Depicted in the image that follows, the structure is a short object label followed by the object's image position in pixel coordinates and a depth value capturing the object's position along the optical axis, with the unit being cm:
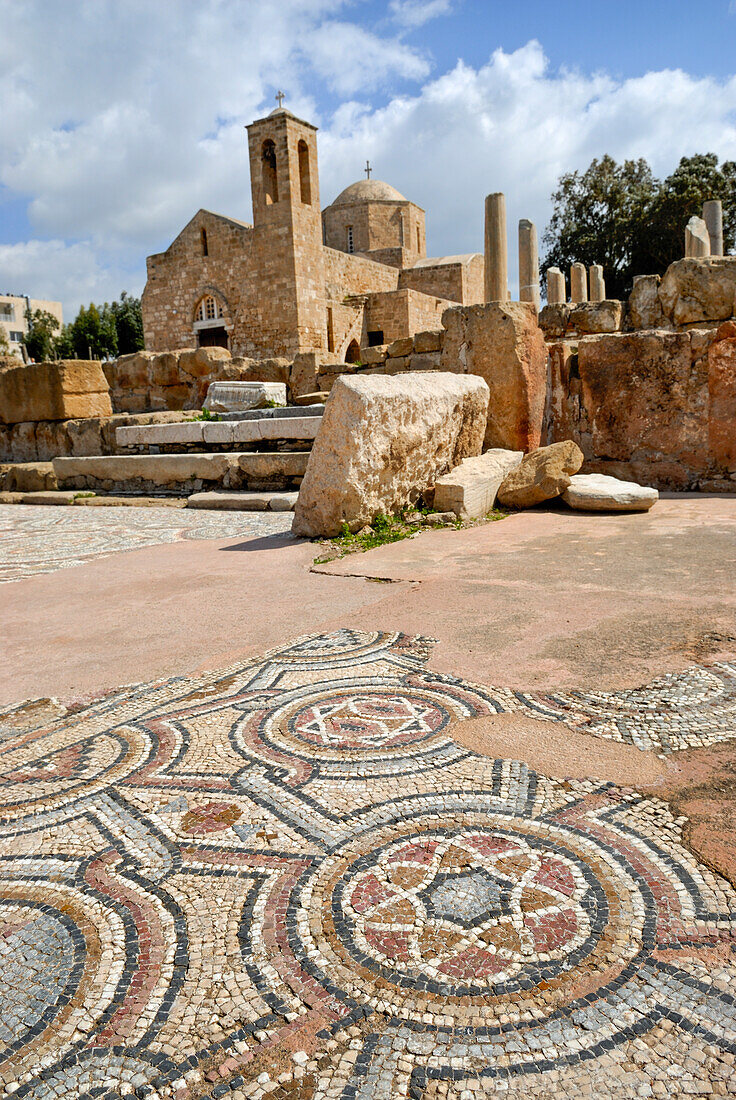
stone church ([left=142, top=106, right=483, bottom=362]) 2314
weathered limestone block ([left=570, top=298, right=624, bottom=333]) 1169
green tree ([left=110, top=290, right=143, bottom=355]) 5072
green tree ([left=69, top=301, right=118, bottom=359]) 5031
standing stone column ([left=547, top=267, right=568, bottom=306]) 2114
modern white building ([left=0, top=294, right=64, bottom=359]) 6456
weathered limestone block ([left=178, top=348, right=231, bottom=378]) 1352
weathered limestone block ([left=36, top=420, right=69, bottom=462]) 1157
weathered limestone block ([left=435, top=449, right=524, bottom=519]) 590
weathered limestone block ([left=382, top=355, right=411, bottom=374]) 1191
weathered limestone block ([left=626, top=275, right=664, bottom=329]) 1030
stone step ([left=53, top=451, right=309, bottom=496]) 859
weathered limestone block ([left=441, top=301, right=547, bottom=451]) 734
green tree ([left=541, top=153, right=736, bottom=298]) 3238
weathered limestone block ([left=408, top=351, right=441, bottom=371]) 1135
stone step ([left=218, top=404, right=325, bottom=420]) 1048
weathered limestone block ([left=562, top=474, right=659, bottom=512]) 590
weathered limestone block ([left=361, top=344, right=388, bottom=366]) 1270
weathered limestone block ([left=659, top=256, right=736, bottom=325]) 907
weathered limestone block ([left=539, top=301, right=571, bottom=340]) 1233
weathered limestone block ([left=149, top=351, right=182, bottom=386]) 1407
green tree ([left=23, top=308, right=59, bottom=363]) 5272
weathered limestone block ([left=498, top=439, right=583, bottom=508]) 621
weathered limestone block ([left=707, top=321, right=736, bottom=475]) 657
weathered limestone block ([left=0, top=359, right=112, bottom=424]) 1157
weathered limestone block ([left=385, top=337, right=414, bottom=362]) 1207
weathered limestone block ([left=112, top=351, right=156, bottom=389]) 1447
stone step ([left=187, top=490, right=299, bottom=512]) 771
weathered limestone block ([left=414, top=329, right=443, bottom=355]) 1133
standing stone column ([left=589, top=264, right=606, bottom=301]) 2439
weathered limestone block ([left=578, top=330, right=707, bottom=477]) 673
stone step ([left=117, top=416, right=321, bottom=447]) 907
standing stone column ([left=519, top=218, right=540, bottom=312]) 2011
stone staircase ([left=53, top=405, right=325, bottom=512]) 845
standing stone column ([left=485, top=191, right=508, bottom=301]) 1742
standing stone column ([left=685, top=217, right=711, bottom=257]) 1869
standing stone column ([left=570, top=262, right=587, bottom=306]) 2283
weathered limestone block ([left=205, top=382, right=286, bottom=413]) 1158
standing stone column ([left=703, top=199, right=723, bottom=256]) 2210
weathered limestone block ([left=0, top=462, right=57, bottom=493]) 1063
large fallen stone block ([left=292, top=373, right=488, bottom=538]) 522
